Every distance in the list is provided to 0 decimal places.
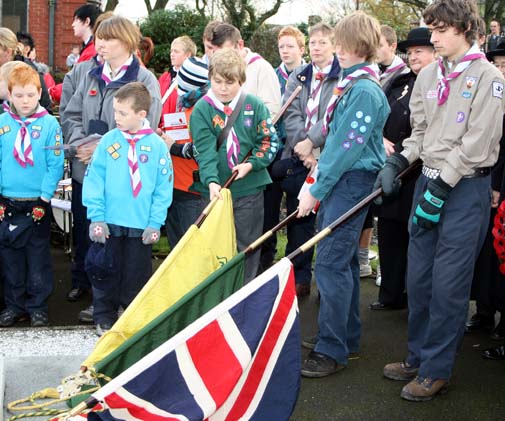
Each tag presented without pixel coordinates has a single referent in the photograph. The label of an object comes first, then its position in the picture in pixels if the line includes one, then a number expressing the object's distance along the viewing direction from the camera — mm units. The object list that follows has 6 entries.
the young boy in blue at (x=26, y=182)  5547
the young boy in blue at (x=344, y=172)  4512
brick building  21266
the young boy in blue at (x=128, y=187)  5133
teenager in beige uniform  4121
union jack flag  2932
